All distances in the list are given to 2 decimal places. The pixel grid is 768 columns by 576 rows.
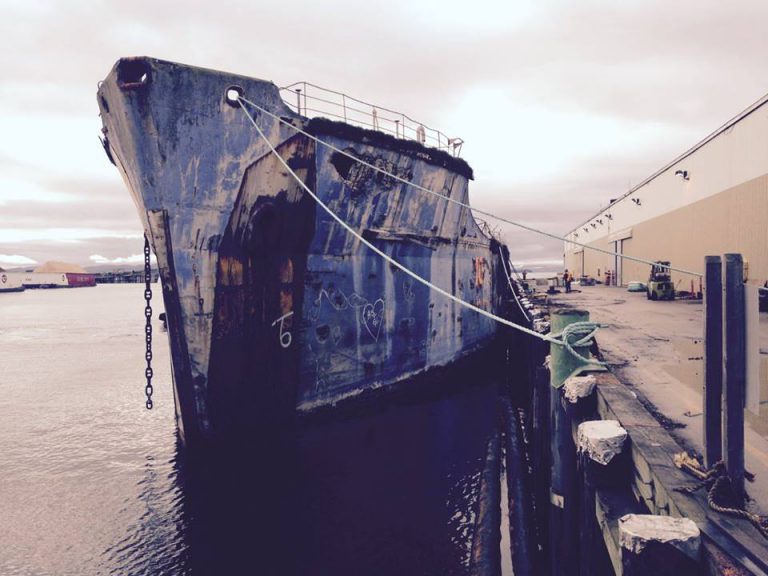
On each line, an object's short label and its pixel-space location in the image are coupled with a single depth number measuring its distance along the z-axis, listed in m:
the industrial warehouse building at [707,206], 16.62
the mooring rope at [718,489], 2.62
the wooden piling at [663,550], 2.40
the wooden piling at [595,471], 3.57
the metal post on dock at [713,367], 2.99
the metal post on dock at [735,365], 2.87
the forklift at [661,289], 19.78
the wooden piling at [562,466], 4.52
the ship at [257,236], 7.00
